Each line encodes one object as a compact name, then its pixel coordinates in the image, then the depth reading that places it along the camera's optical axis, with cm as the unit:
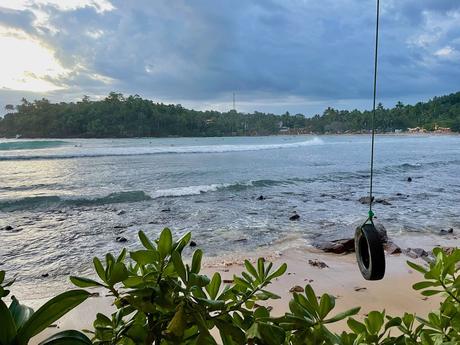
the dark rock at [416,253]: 550
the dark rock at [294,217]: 831
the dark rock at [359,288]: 423
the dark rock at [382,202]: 1021
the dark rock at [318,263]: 516
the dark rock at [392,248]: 567
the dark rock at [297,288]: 417
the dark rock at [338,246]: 587
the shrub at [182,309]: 80
